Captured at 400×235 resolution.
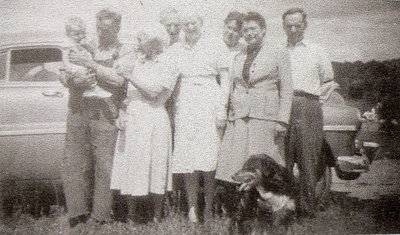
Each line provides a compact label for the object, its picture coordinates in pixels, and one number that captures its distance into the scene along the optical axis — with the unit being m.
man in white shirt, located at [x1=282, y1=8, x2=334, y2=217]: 3.61
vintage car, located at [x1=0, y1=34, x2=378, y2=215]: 3.70
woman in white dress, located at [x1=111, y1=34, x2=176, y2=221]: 3.39
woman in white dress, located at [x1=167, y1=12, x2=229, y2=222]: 3.49
